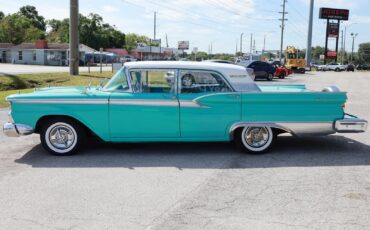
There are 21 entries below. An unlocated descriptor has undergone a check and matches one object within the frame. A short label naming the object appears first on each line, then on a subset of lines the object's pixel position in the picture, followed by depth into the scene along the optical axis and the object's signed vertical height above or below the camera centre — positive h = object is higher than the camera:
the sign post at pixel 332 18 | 89.50 +10.20
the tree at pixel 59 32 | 100.88 +7.43
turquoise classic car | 6.68 -0.76
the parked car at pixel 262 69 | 32.06 -0.35
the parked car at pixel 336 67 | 76.62 -0.24
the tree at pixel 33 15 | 121.00 +12.79
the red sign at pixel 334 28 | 90.19 +7.99
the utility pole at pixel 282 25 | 72.71 +7.04
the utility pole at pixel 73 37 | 24.28 +1.34
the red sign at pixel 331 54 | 92.62 +2.54
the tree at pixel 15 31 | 86.44 +5.84
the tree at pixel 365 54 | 152.04 +4.42
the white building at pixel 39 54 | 62.47 +0.93
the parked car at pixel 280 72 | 36.28 -0.64
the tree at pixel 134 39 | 133.88 +7.85
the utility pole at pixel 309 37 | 68.56 +4.58
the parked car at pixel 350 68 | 78.19 -0.35
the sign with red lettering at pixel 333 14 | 89.50 +11.02
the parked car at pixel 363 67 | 98.19 -0.18
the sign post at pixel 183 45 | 89.12 +3.70
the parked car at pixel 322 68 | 77.53 -0.45
